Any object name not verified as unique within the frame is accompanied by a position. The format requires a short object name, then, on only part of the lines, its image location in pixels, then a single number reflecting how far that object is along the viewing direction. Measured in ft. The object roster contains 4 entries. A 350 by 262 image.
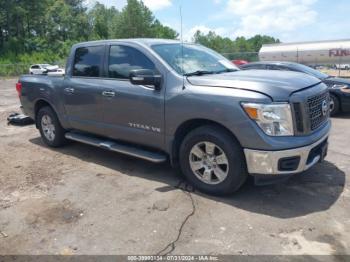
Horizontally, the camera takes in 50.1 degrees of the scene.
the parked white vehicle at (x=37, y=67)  112.84
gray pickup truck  12.85
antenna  14.69
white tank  102.42
